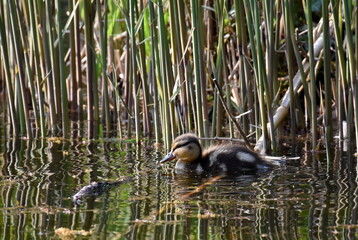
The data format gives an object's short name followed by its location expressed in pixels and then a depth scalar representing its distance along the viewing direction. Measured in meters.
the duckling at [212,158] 11.30
